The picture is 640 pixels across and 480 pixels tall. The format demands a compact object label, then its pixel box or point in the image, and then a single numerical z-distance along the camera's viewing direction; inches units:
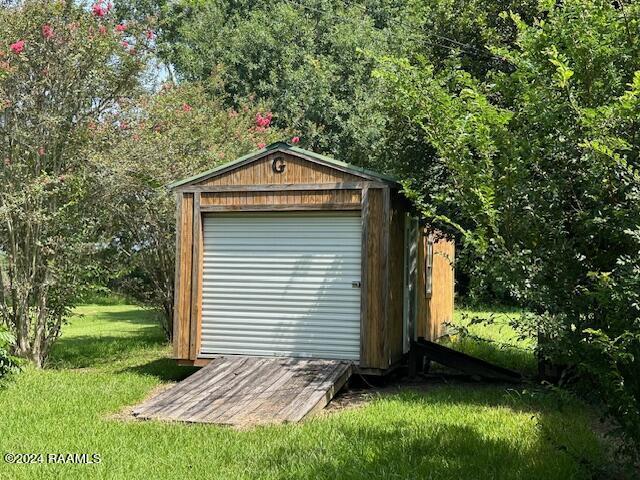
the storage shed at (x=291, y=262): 331.0
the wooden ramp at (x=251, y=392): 259.6
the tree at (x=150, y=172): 411.8
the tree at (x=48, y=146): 378.3
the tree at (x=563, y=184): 152.9
